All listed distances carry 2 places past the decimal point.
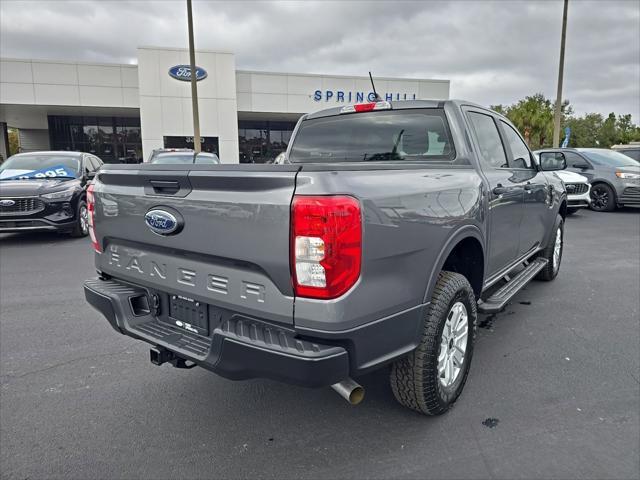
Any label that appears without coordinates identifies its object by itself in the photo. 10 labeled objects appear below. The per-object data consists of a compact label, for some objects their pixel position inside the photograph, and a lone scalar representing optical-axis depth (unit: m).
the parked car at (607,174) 11.57
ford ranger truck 1.92
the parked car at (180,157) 11.78
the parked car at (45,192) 7.63
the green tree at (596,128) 61.21
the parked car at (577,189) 10.84
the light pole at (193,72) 16.97
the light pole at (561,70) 19.33
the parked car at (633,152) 15.25
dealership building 23.55
